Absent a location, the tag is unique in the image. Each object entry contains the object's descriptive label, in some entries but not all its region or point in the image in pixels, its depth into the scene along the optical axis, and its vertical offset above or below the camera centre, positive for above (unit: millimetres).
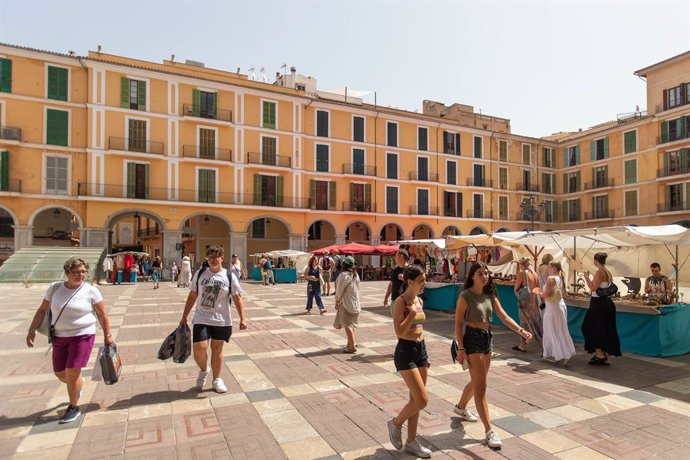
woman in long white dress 6648 -1221
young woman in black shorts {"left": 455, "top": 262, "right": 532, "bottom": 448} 3922 -789
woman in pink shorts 4324 -803
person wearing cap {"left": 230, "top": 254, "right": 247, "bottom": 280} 16328 -843
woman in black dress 6703 -1262
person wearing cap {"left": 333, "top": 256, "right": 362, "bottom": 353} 7348 -1004
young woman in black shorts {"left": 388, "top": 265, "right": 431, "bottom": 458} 3693 -913
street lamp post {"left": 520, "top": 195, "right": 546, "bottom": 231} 40212 +3031
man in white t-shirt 5090 -794
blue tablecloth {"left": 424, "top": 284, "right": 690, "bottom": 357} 7184 -1474
